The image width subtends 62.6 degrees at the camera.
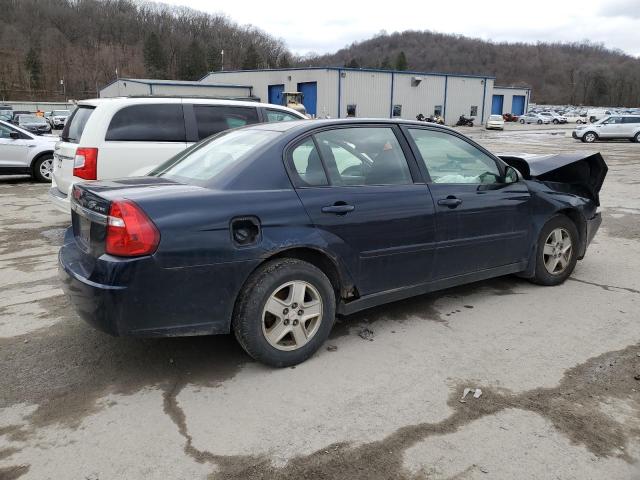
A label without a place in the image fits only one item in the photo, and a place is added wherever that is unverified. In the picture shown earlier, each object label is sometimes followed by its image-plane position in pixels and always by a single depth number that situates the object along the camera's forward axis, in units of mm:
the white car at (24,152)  12016
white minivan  6242
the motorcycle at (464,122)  56188
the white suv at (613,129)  32344
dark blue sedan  3021
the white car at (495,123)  49344
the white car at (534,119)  64812
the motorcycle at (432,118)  50750
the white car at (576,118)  69412
